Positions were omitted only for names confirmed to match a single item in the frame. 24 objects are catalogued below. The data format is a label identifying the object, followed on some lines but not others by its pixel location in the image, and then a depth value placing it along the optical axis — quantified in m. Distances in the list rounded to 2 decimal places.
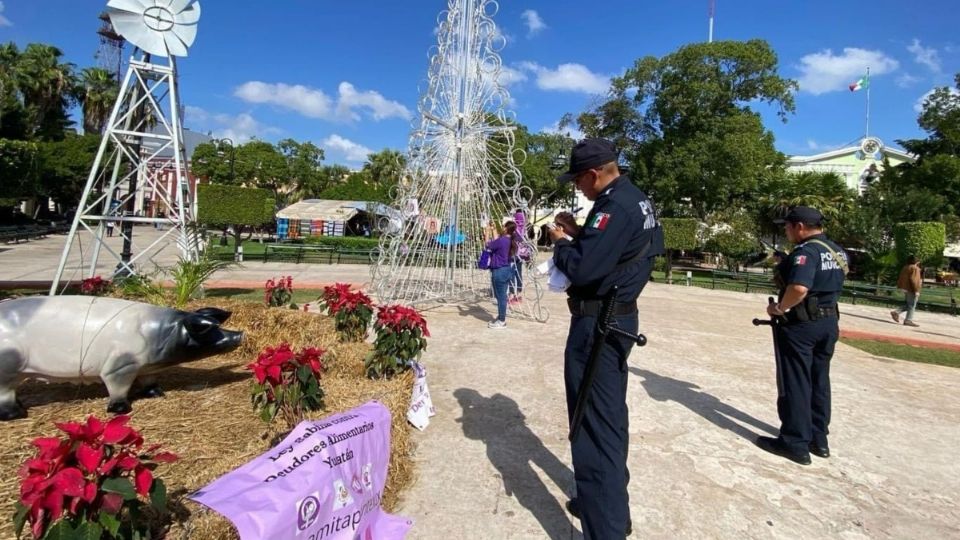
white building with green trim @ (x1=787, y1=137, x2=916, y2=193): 47.16
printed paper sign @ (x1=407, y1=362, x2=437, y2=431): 3.93
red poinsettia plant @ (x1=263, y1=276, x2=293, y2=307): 6.66
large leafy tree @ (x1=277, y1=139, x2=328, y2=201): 49.81
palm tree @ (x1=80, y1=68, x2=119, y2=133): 38.34
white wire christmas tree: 8.30
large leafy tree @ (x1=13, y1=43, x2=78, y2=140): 31.38
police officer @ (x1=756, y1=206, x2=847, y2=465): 3.72
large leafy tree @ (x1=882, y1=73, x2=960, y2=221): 25.94
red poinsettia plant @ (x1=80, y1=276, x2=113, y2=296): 6.07
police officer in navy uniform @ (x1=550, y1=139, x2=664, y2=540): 2.35
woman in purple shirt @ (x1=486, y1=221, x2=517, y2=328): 7.93
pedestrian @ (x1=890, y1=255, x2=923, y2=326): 11.26
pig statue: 3.20
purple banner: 1.66
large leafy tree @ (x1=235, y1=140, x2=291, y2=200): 45.94
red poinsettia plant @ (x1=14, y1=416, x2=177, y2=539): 1.59
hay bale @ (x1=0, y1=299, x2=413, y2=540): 2.38
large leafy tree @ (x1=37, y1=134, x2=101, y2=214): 32.81
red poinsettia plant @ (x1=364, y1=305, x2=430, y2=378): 4.18
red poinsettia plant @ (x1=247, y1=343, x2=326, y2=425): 3.02
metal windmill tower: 6.90
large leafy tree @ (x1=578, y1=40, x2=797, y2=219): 27.42
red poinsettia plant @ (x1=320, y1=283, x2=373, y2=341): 5.38
